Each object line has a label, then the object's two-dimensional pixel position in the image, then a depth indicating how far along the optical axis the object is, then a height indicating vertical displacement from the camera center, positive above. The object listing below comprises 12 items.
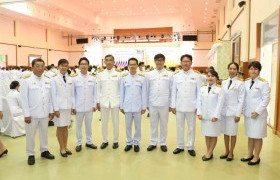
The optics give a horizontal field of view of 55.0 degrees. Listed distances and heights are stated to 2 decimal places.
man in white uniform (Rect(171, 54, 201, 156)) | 4.51 -0.35
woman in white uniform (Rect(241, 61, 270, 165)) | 3.92 -0.45
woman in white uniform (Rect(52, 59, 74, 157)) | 4.31 -0.42
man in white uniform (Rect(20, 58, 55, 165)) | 4.02 -0.40
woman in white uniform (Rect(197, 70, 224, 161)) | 4.11 -0.48
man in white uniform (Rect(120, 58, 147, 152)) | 4.71 -0.40
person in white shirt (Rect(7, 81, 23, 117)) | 5.75 -0.53
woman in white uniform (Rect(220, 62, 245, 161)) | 4.11 -0.42
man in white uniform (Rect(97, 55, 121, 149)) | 4.81 -0.32
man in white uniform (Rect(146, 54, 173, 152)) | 4.69 -0.36
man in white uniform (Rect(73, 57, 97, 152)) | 4.70 -0.37
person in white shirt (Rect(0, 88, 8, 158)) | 4.36 -1.23
